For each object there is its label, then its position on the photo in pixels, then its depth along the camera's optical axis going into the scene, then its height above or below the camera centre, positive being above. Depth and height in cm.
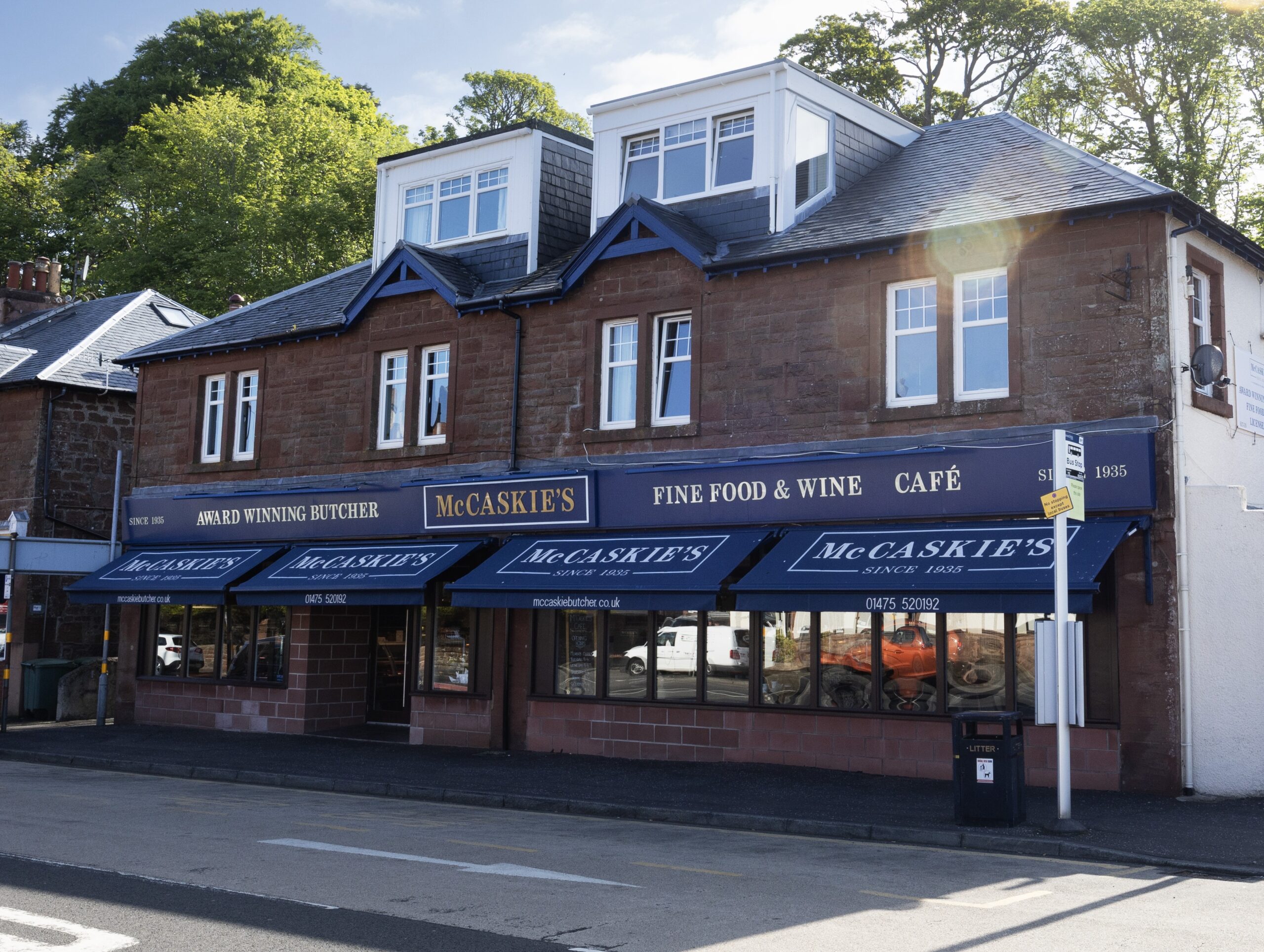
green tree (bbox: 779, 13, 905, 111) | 3462 +1598
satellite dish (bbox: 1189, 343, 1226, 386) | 1535 +349
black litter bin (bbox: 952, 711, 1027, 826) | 1223 -106
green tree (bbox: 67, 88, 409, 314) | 4106 +1452
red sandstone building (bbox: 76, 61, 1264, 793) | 1538 +290
